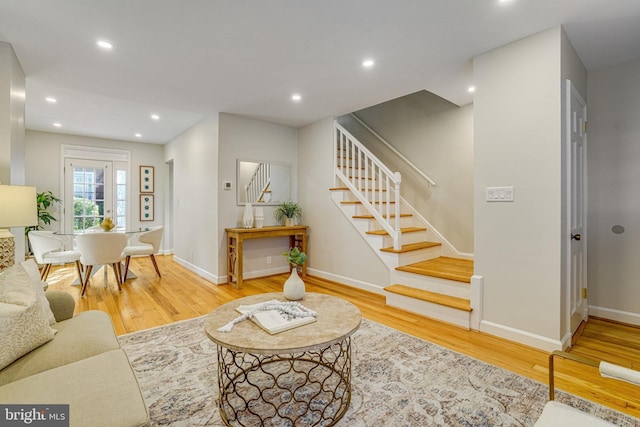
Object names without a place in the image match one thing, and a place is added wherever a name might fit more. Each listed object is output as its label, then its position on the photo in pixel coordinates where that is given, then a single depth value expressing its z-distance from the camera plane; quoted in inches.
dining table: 159.3
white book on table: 59.7
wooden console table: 157.5
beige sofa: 37.8
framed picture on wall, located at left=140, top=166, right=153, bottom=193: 254.1
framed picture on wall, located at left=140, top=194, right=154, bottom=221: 254.8
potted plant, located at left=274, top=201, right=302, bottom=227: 186.8
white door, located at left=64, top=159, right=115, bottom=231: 225.3
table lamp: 73.2
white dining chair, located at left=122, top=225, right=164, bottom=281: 170.9
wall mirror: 175.4
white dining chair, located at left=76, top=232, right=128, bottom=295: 144.5
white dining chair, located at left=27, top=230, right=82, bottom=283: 153.7
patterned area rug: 61.0
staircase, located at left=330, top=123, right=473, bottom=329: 114.6
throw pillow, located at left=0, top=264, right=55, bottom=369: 47.3
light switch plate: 95.2
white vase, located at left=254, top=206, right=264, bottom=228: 175.8
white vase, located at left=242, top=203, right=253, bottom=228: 171.5
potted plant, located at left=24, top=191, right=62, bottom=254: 204.2
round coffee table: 55.7
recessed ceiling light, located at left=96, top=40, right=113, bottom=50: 93.3
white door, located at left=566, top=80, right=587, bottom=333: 91.5
